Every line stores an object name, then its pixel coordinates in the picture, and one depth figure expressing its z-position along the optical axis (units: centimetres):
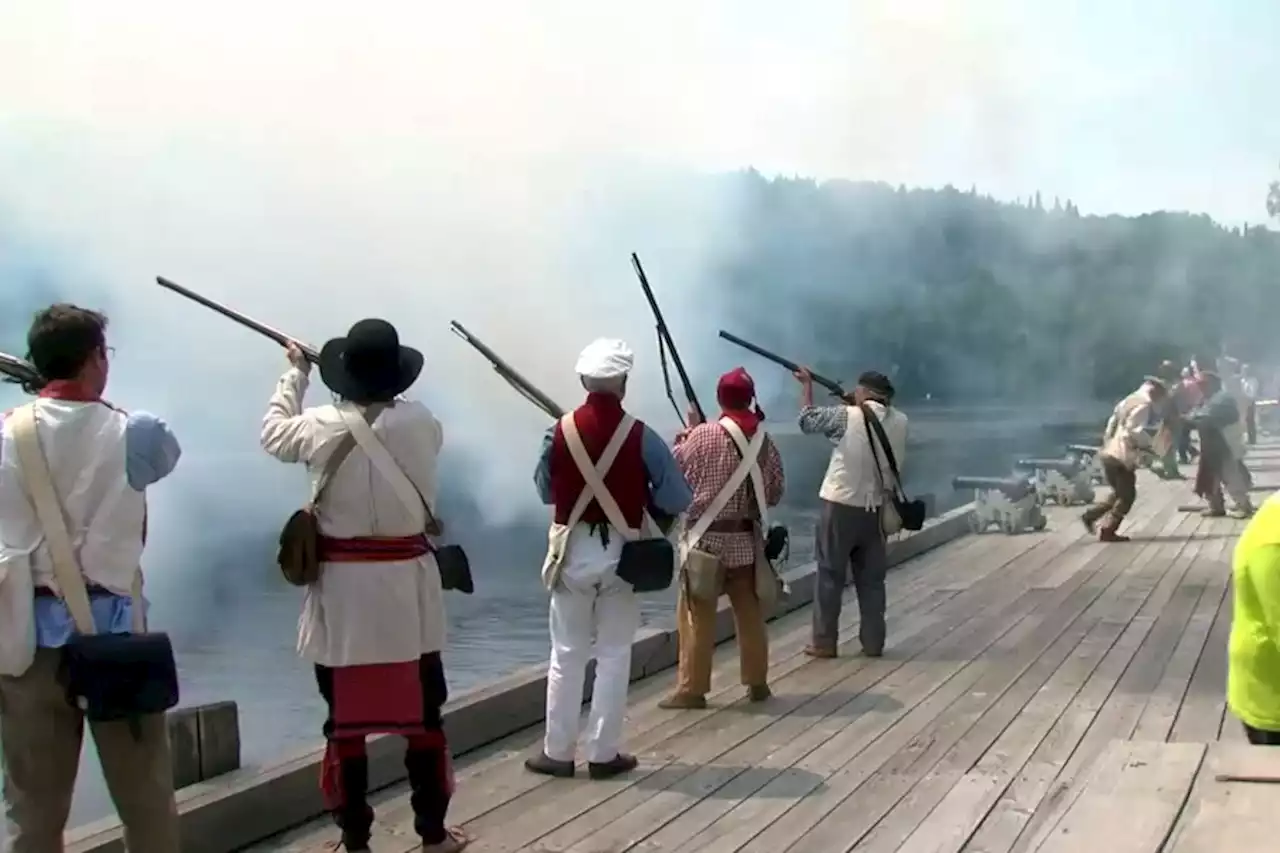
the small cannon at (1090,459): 1666
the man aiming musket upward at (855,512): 700
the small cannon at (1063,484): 1449
